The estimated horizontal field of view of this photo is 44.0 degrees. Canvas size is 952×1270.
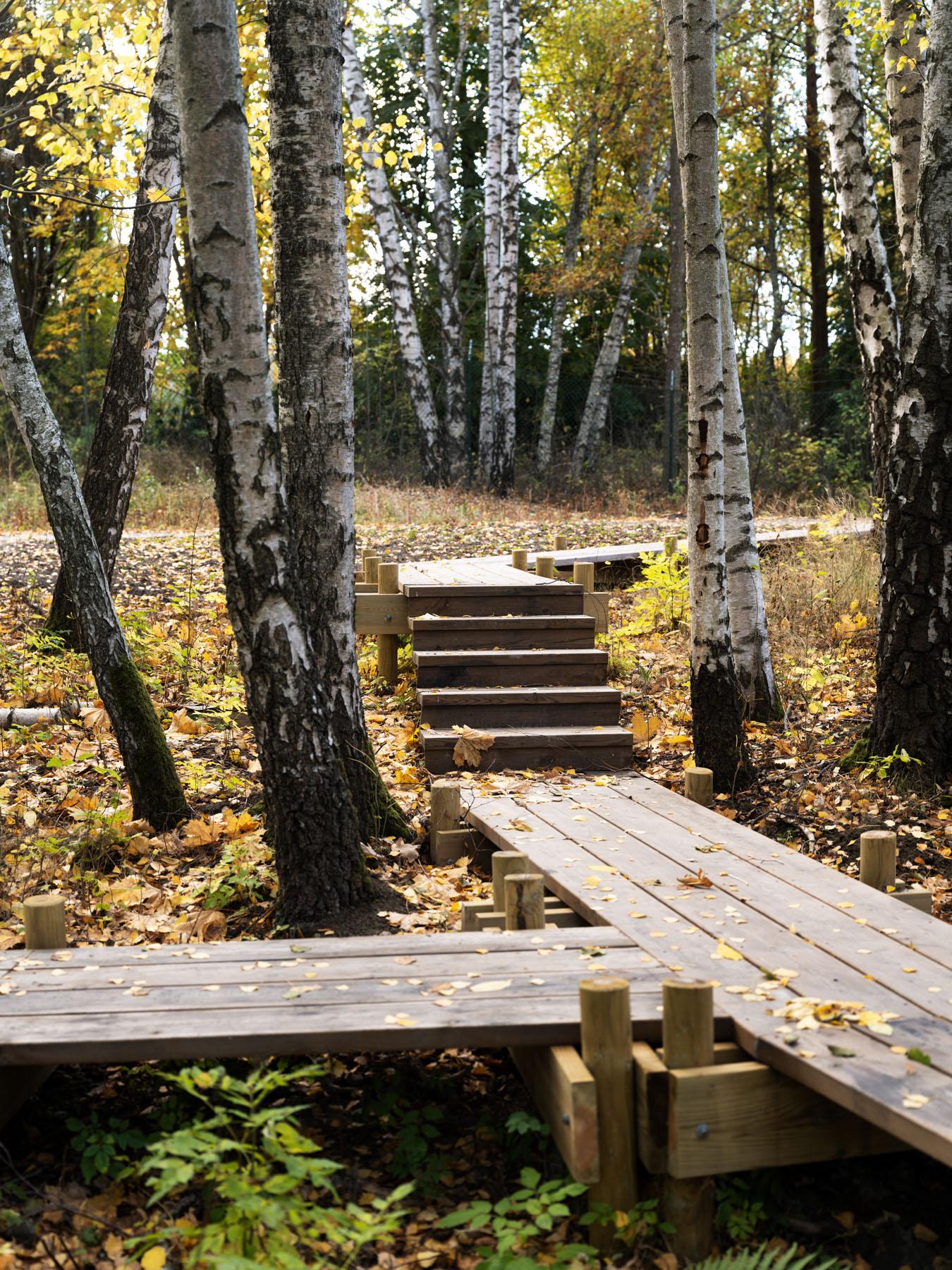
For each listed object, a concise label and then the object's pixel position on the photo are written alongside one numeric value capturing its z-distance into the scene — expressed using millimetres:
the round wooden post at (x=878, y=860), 4945
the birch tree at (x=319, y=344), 5371
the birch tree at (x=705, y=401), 6516
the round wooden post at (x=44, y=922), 4316
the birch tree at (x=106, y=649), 6109
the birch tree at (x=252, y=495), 4488
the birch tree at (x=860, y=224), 7820
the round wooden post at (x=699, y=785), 6262
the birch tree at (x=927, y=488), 6531
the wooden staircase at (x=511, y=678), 7156
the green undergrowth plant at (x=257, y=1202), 2834
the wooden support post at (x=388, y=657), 9188
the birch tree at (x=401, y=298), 17906
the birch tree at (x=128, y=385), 9180
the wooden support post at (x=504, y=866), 4719
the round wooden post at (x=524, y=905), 4523
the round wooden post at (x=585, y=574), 9073
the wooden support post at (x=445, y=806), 5941
